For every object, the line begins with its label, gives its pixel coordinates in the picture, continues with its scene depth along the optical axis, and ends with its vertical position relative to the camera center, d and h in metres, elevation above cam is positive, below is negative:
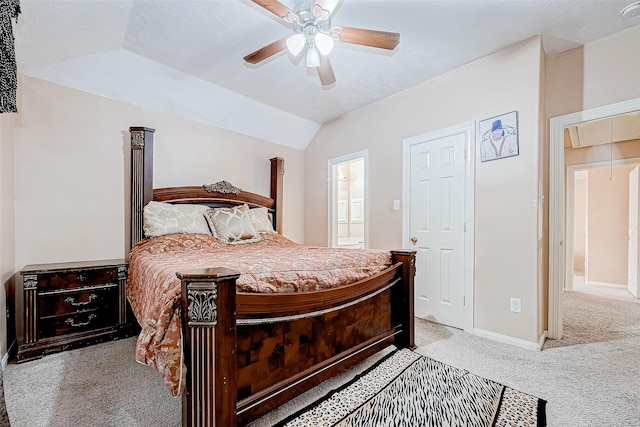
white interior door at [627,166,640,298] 4.63 -0.31
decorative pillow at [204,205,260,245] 3.23 -0.14
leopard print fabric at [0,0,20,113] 0.88 +0.47
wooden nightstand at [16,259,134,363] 2.23 -0.77
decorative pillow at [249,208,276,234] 3.69 -0.09
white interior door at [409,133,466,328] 3.08 -0.13
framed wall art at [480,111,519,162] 2.70 +0.73
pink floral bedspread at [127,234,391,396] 1.24 -0.36
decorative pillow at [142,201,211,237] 2.95 -0.07
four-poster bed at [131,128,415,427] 1.19 -0.67
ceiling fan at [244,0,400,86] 1.89 +1.25
